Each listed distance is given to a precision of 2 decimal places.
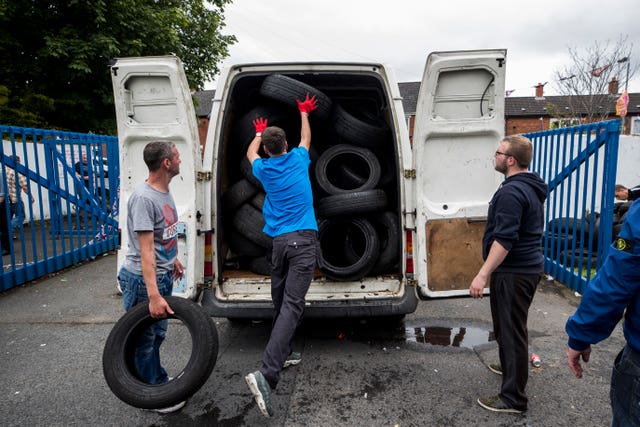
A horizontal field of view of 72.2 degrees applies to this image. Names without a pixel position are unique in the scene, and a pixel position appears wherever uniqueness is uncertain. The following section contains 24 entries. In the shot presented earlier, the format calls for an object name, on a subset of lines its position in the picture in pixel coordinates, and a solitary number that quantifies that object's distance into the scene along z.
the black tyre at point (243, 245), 4.30
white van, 3.49
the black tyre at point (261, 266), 4.24
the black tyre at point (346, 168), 4.19
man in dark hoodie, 2.75
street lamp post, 21.39
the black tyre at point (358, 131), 4.36
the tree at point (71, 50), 11.68
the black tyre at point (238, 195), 4.19
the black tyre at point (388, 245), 4.01
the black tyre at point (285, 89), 3.98
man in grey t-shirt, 2.69
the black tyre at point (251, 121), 4.38
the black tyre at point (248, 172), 4.20
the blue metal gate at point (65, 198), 6.02
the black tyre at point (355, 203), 3.88
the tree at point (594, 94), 22.38
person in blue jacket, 1.50
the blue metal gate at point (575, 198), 5.03
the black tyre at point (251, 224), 4.12
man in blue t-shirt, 3.23
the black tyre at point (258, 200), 4.20
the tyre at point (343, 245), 3.83
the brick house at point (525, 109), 35.34
